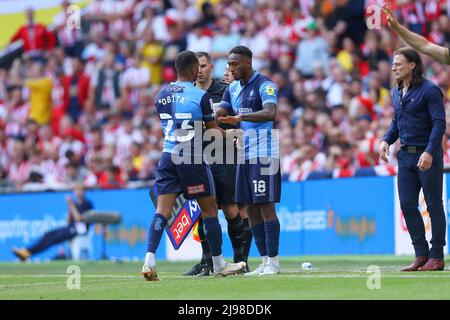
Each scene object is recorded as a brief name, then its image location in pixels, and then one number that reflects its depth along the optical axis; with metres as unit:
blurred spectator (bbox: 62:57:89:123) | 27.12
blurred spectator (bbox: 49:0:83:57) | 29.22
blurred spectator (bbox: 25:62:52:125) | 27.64
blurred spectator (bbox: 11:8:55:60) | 29.52
